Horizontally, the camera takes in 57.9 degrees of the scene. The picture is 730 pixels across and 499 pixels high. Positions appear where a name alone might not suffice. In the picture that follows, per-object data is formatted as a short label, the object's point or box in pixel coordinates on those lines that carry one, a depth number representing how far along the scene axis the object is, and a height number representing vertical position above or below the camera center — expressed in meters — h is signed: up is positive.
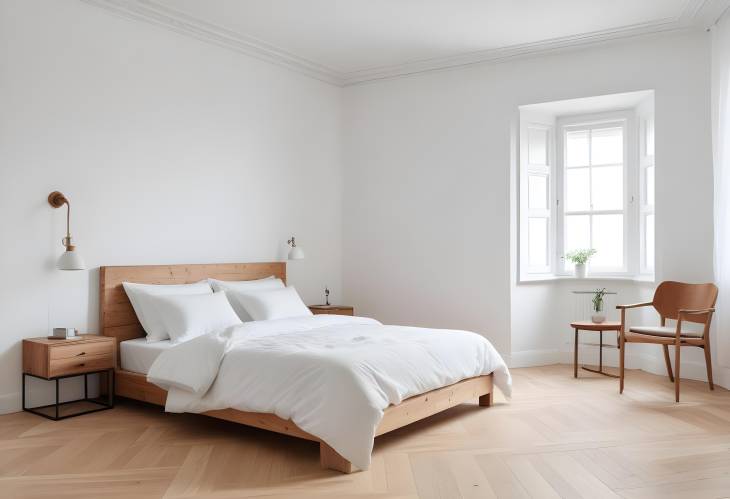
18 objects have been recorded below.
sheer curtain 4.97 +0.60
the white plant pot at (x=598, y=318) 5.61 -0.53
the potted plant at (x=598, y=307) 5.62 -0.45
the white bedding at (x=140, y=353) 4.39 -0.68
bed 3.50 -0.82
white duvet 3.26 -0.66
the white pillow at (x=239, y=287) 5.23 -0.28
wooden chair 4.75 -0.46
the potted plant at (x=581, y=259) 6.19 -0.03
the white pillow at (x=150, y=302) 4.64 -0.35
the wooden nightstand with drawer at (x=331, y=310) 6.15 -0.52
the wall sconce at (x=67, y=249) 4.29 +0.02
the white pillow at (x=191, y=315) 4.50 -0.43
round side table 5.46 -0.60
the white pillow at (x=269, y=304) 5.07 -0.40
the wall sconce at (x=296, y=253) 6.07 +0.01
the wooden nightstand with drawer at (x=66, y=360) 4.14 -0.69
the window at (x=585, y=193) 6.12 +0.60
